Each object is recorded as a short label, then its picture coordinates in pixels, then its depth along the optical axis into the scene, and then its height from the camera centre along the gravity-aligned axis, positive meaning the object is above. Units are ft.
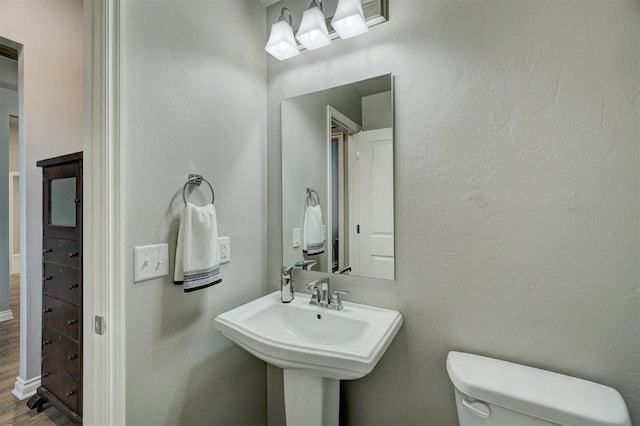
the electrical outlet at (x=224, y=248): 4.34 -0.53
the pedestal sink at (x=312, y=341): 3.02 -1.52
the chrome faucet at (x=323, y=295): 4.29 -1.23
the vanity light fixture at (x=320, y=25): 3.99 +2.71
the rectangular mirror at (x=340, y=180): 4.18 +0.52
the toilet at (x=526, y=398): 2.58 -1.76
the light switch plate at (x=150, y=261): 3.27 -0.56
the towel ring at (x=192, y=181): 3.80 +0.43
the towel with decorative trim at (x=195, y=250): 3.56 -0.46
